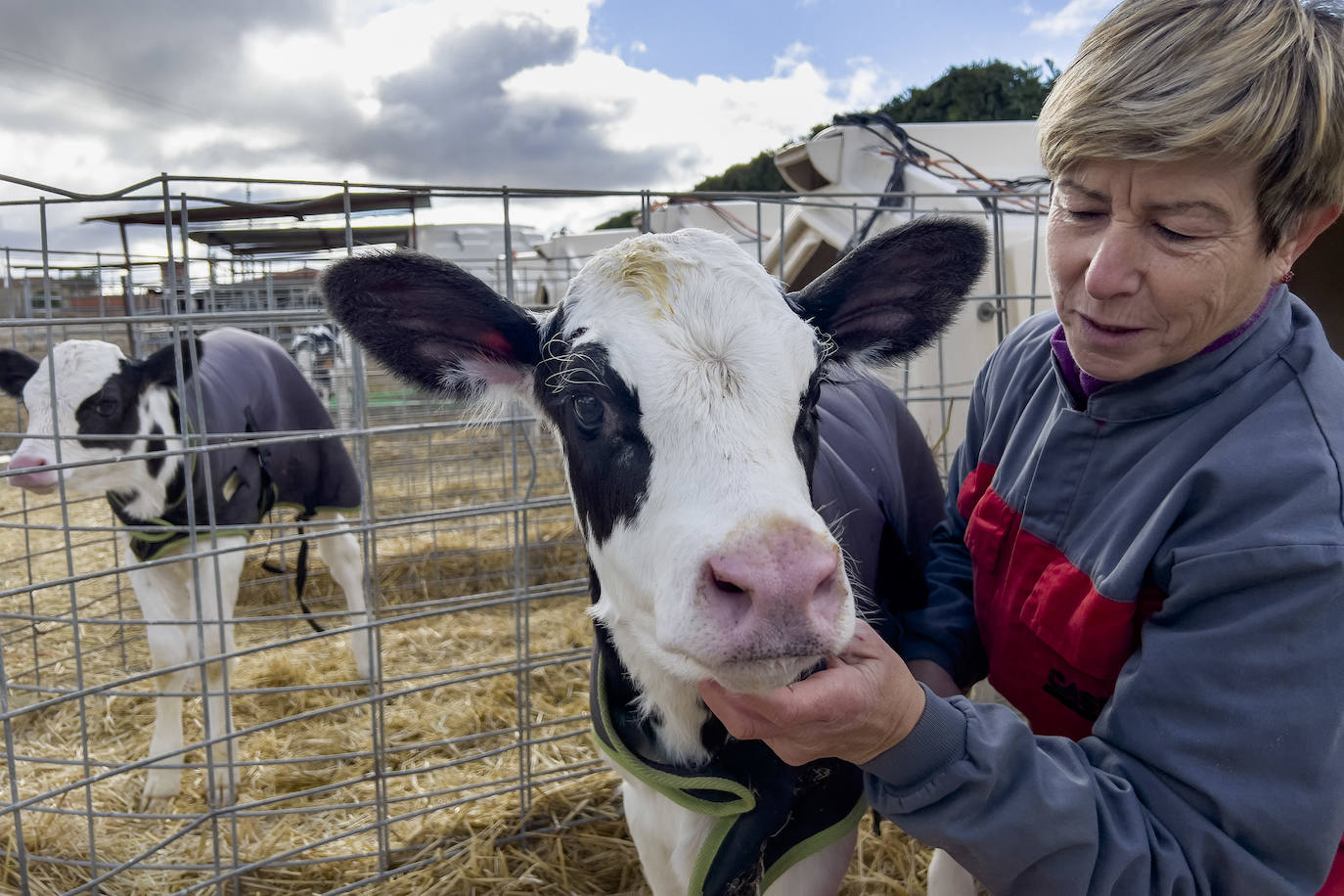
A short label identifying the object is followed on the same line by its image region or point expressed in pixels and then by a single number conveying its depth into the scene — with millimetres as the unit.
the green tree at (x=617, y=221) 33156
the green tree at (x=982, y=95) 18000
